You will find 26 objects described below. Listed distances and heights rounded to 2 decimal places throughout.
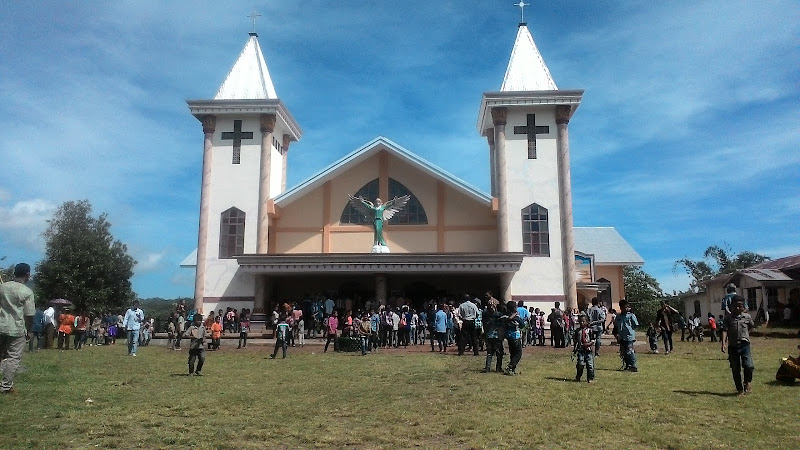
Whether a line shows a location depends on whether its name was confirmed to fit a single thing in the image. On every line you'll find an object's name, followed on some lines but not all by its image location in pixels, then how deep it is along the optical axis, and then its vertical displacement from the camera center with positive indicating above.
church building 25.89 +4.77
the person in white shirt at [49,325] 18.91 -0.23
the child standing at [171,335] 20.52 -0.59
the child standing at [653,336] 16.92 -0.50
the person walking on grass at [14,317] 8.16 +0.01
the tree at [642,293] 45.72 +1.93
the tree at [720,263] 58.47 +5.32
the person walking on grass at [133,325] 17.38 -0.21
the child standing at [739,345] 9.57 -0.43
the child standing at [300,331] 19.64 -0.43
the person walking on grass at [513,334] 11.83 -0.31
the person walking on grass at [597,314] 14.05 +0.07
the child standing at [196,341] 12.23 -0.47
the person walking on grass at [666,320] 16.23 -0.06
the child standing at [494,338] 12.27 -0.41
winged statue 26.59 +4.82
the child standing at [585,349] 10.90 -0.56
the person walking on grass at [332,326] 18.69 -0.26
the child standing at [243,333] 19.82 -0.51
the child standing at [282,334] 16.11 -0.43
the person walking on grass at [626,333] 12.70 -0.32
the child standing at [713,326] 22.14 -0.30
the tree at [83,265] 37.25 +3.22
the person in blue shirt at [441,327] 17.52 -0.27
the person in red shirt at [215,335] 19.66 -0.55
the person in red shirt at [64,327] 18.61 -0.29
